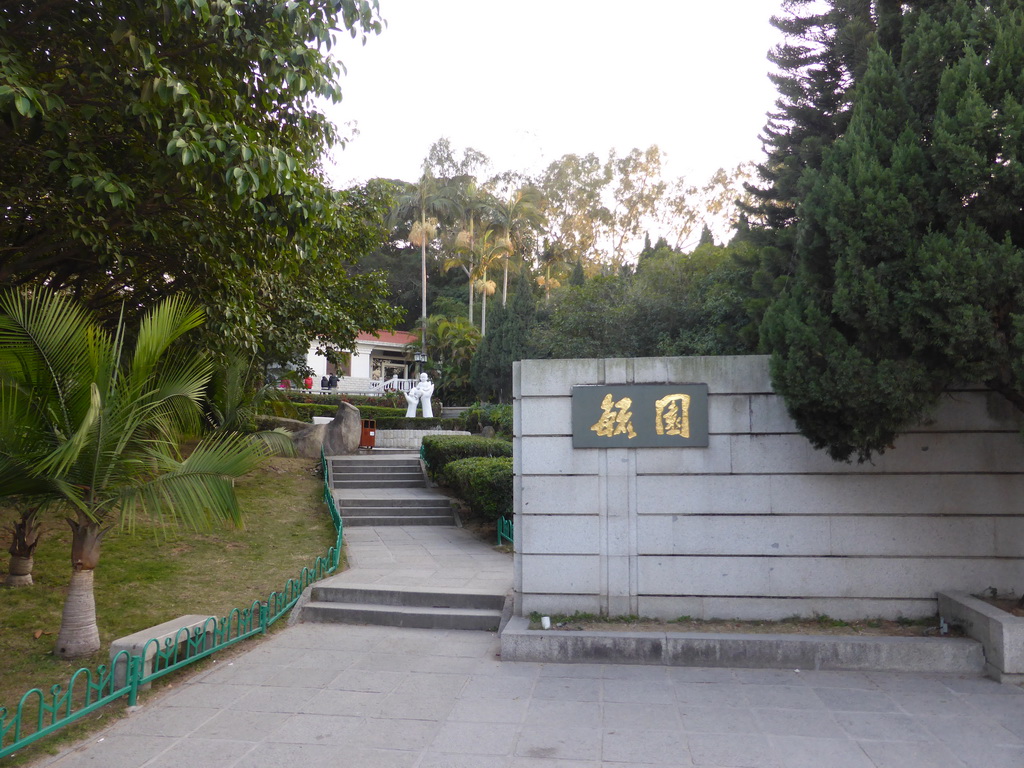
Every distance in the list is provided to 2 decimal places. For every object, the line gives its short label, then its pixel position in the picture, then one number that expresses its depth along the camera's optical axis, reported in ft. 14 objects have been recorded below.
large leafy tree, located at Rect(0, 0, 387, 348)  21.15
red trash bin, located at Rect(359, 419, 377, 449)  60.70
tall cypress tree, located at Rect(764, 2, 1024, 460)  15.90
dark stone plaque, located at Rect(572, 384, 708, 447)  20.92
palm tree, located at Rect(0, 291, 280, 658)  16.76
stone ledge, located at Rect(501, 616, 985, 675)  18.37
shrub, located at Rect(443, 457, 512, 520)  34.53
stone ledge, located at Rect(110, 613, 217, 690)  16.67
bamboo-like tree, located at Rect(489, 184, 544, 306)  115.65
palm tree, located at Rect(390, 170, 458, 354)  114.73
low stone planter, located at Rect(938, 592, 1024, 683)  17.21
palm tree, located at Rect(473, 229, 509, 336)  116.89
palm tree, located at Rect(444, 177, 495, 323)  116.26
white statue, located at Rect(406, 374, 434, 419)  76.59
